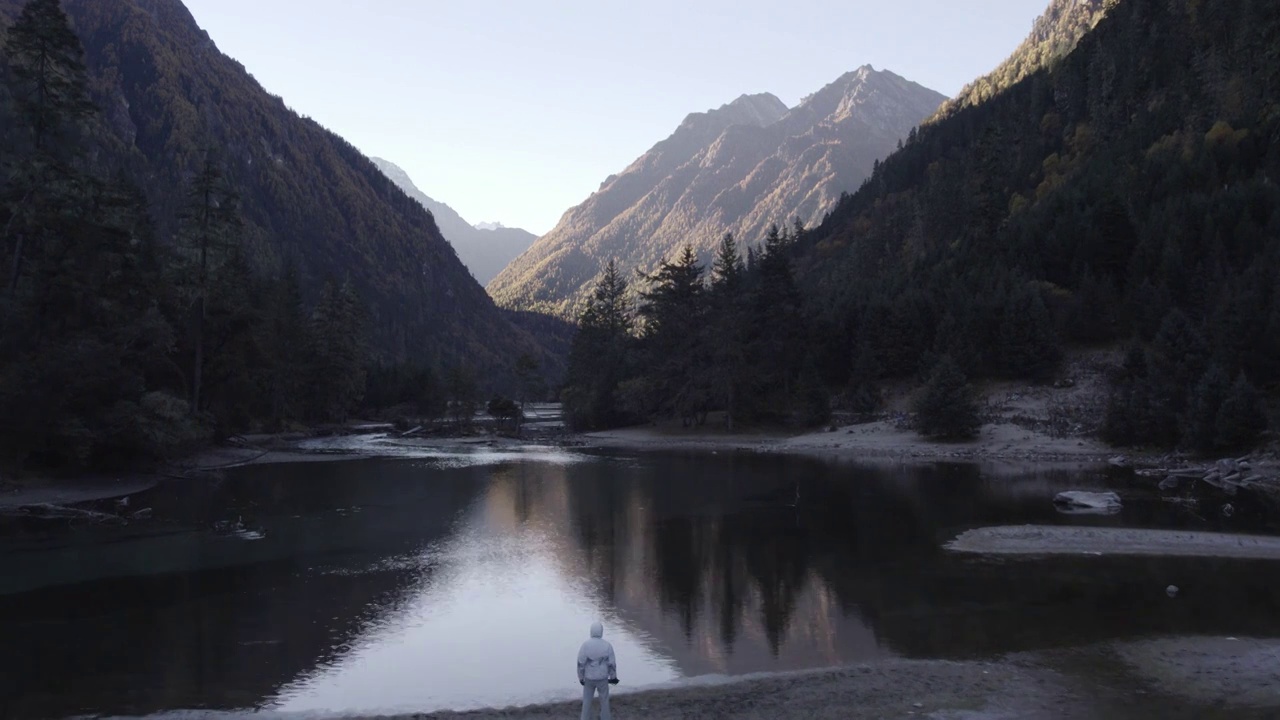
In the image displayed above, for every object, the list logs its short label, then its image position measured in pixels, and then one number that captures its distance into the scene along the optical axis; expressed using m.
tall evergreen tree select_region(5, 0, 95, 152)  41.19
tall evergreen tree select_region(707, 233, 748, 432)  82.94
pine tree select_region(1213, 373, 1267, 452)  47.31
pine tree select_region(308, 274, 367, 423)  94.62
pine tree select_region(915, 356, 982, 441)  66.44
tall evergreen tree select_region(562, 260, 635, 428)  97.56
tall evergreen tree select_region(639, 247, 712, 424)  86.31
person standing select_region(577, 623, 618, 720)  12.62
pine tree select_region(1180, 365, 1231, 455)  48.94
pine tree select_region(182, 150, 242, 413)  55.28
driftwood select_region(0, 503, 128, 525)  34.12
